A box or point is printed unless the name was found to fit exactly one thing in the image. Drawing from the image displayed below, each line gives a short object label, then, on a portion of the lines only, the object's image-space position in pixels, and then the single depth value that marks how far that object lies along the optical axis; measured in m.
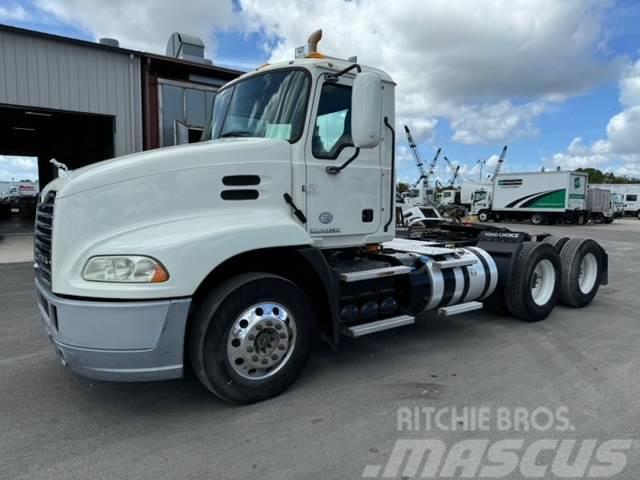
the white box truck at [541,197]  34.53
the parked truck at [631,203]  45.85
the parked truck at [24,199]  28.38
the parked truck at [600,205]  36.53
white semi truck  3.25
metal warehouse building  11.76
